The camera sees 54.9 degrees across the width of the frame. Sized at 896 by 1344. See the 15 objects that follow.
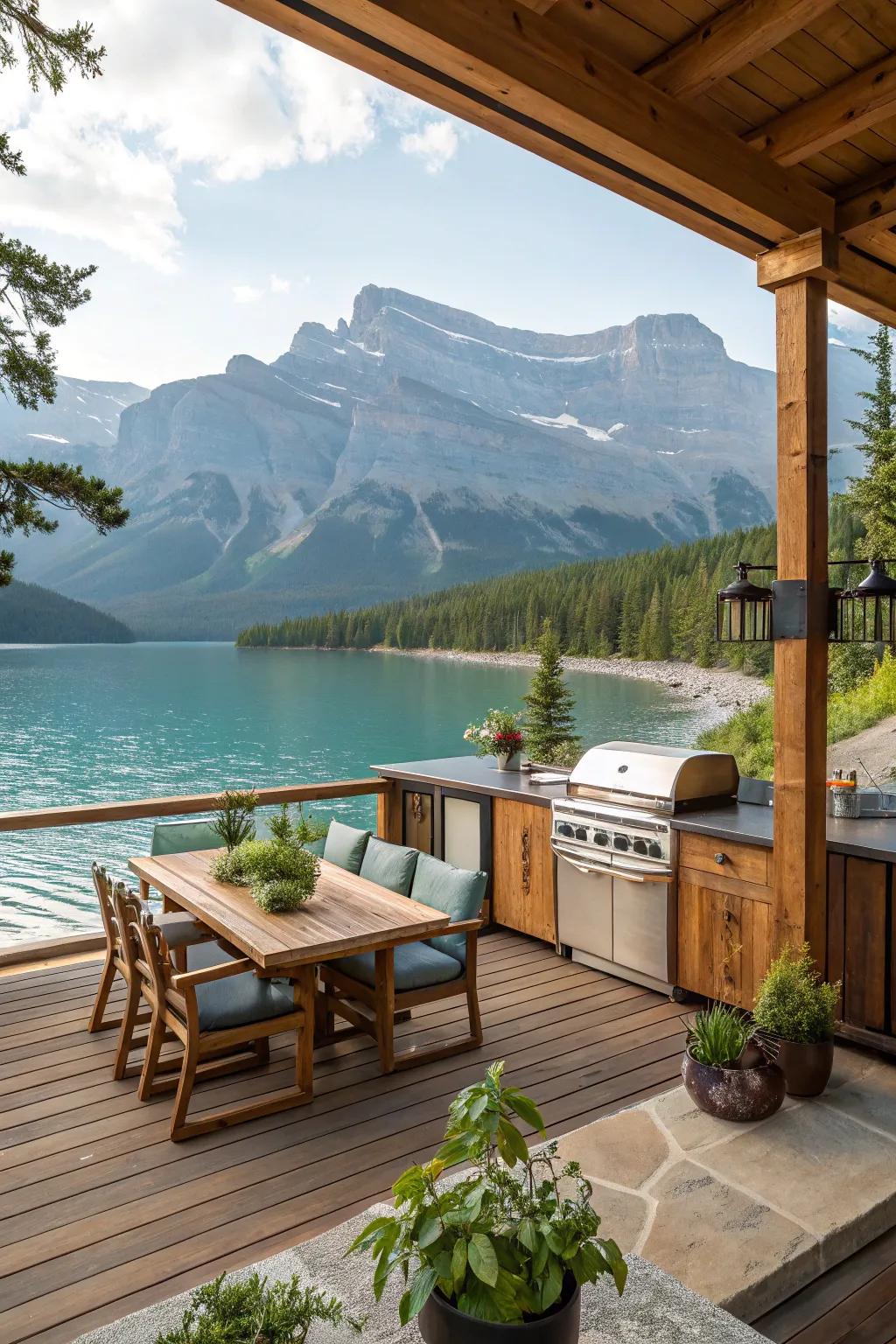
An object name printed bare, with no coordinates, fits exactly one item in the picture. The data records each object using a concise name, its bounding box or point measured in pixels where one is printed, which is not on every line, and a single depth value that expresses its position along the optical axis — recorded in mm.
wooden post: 3072
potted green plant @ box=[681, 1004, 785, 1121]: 2836
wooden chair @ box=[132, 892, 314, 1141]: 2850
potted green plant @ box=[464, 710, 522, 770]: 5383
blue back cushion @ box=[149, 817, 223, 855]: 4253
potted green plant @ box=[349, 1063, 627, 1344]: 1342
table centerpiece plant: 3299
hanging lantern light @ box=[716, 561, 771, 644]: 3213
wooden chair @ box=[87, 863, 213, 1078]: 3238
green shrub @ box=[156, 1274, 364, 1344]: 1387
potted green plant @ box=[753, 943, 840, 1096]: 3006
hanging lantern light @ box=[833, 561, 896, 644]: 2943
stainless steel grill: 3951
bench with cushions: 3311
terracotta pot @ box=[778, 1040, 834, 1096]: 3002
